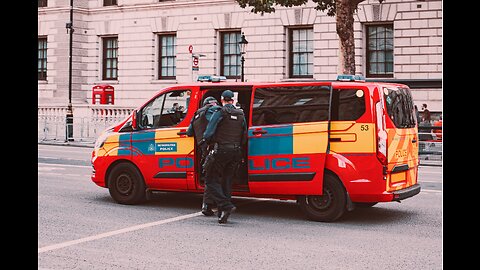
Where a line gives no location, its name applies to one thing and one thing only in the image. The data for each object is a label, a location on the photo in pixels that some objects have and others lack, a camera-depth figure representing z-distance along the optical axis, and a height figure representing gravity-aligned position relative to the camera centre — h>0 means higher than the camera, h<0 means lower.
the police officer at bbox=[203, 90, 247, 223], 10.20 -0.08
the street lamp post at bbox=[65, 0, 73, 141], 31.45 +0.55
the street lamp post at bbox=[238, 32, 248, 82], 29.05 +3.83
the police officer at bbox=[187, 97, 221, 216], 10.47 +0.18
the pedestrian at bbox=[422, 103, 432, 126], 26.41 +0.87
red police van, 10.18 -0.09
